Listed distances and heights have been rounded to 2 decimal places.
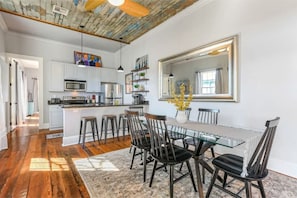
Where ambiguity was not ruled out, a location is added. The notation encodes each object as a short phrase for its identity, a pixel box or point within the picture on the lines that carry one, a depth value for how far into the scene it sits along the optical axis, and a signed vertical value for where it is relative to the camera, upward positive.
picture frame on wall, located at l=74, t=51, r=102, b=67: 6.07 +1.62
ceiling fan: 2.46 +1.52
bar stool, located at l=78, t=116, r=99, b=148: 3.52 -0.63
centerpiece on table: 2.28 -0.19
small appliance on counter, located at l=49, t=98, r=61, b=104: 5.30 -0.13
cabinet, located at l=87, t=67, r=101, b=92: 6.13 +0.73
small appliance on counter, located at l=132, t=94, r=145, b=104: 5.12 -0.08
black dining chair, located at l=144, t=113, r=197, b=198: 1.72 -0.69
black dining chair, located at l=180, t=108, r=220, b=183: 2.47 -0.44
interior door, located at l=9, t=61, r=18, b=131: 5.17 +0.13
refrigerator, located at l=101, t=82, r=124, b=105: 6.28 +0.21
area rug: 1.80 -1.17
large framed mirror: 2.82 +0.58
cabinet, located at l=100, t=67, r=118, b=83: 6.49 +1.00
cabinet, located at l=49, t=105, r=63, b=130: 5.16 -0.69
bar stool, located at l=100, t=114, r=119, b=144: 3.87 -0.63
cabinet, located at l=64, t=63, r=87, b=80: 5.62 +0.98
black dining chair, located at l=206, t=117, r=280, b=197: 1.36 -0.72
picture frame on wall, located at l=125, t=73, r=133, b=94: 5.94 +0.57
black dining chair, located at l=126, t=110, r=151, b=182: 2.21 -0.57
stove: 5.74 -0.09
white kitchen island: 3.66 -0.51
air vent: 3.42 +2.06
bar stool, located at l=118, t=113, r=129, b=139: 4.16 -0.67
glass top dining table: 1.55 -0.46
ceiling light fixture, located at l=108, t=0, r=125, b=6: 2.12 +1.36
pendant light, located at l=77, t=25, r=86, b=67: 4.71 +1.95
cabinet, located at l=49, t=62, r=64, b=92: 5.37 +0.75
